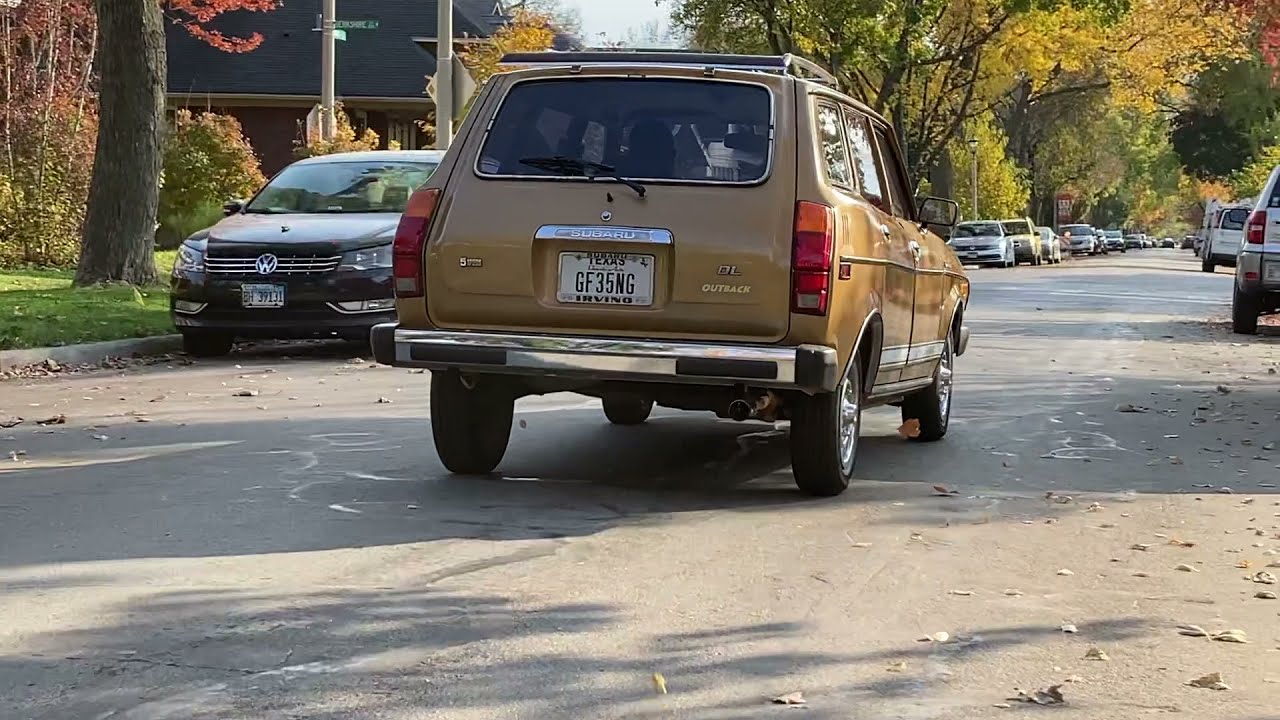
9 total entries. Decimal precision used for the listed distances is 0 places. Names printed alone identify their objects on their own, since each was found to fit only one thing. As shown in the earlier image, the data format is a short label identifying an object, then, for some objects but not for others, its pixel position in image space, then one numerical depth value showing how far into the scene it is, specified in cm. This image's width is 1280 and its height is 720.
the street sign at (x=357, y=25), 2499
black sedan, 1323
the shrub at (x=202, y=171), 2961
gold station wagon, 696
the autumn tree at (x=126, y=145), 1841
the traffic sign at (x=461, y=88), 2153
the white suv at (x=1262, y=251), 1780
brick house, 4438
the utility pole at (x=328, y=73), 2725
